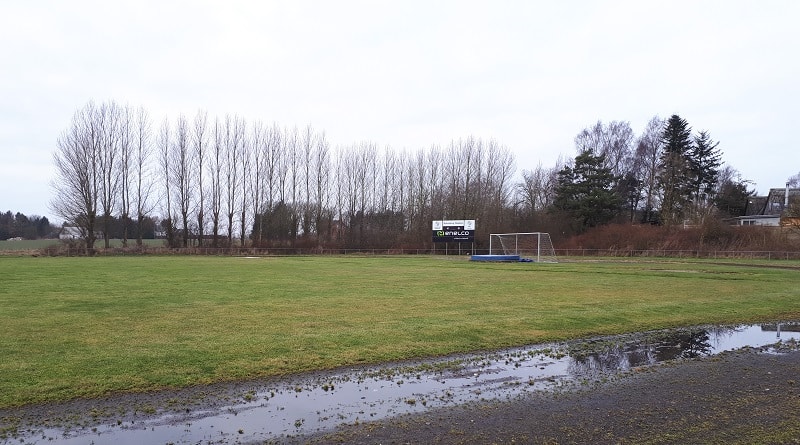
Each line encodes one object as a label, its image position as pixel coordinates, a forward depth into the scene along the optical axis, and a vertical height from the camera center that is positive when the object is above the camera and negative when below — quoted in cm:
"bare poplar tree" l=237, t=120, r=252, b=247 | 7456 +510
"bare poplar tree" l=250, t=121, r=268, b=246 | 7506 +547
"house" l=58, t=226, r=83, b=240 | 6600 +48
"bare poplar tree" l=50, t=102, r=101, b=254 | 6525 +725
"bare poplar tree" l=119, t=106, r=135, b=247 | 6964 +813
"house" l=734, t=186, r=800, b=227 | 6944 +444
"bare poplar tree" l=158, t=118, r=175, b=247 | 7194 +343
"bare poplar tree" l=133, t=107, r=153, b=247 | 7069 +543
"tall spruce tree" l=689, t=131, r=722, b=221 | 7119 +1011
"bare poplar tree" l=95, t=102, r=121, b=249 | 6744 +862
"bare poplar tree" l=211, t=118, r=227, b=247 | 7375 +546
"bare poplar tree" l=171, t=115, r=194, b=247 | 7331 +873
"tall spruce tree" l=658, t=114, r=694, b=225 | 6588 +863
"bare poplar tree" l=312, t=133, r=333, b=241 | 7938 +640
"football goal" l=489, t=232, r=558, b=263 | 5316 -74
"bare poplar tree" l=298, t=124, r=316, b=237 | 7806 +450
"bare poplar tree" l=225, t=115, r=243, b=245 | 7556 +903
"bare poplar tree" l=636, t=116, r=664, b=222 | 7325 +1171
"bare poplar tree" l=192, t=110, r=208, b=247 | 7325 +728
